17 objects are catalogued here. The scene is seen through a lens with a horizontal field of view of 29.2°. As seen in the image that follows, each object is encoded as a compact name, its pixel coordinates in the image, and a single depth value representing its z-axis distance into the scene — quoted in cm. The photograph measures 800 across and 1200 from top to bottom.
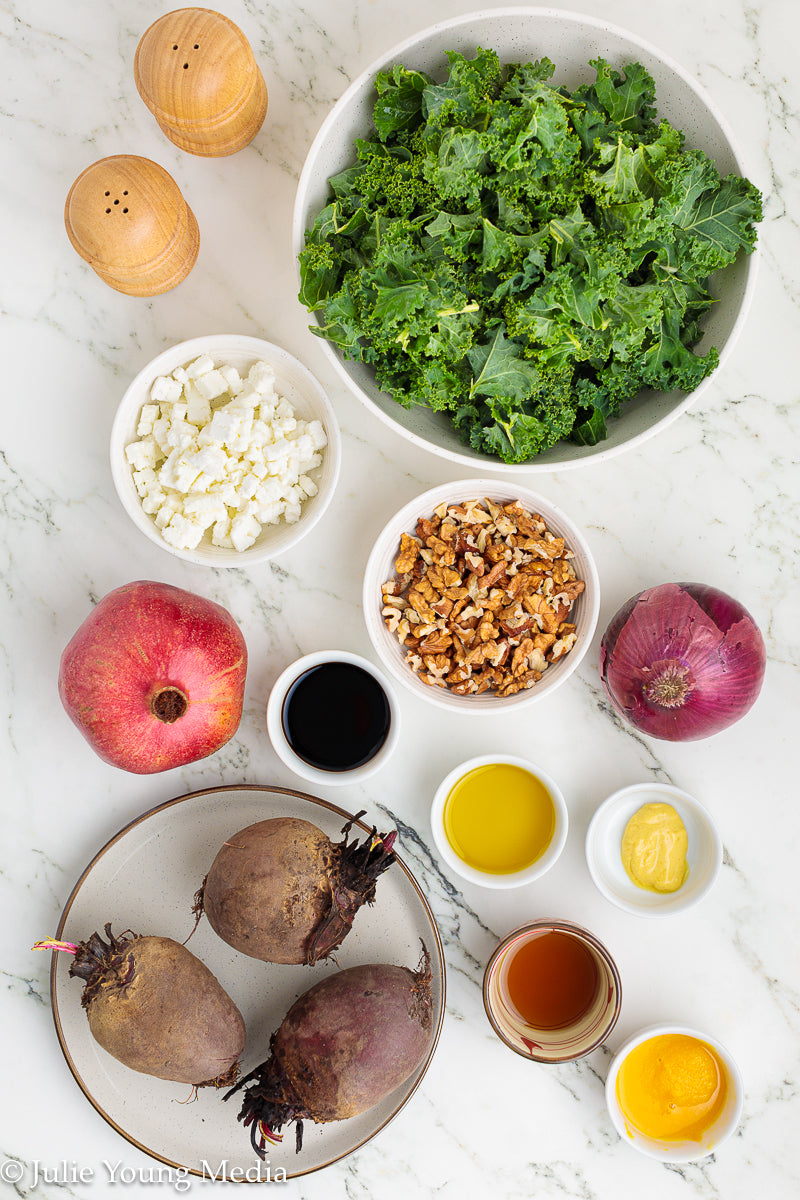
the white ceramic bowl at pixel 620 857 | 77
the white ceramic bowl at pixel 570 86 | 71
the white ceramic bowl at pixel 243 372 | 75
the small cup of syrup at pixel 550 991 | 77
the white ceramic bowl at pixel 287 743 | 76
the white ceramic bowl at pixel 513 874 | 77
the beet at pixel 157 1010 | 74
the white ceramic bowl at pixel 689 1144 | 77
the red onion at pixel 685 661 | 75
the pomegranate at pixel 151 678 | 73
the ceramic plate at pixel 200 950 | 78
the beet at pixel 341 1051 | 74
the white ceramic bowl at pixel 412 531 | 76
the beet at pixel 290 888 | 74
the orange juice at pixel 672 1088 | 78
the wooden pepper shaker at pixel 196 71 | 71
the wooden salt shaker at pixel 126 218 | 71
